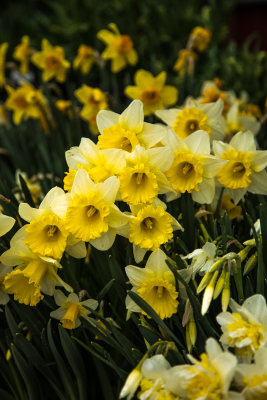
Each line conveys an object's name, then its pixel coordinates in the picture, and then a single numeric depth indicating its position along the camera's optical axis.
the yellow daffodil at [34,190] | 1.63
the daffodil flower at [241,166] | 1.45
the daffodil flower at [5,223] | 1.39
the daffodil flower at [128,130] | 1.42
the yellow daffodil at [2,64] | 2.21
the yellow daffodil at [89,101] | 1.91
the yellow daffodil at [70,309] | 1.40
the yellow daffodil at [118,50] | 2.07
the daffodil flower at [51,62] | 2.11
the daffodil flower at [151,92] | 1.83
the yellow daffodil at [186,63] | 2.07
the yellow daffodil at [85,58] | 2.19
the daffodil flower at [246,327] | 1.29
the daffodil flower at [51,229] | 1.37
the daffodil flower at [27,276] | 1.39
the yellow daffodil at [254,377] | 1.26
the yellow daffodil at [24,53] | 2.21
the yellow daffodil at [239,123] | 1.75
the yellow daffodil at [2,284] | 1.41
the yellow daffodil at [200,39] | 2.11
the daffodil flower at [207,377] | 1.25
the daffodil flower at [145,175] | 1.37
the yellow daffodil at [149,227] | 1.37
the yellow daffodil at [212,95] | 1.76
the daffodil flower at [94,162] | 1.38
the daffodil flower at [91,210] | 1.36
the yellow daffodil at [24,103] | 2.05
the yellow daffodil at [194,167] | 1.42
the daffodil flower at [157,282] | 1.37
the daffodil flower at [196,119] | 1.53
